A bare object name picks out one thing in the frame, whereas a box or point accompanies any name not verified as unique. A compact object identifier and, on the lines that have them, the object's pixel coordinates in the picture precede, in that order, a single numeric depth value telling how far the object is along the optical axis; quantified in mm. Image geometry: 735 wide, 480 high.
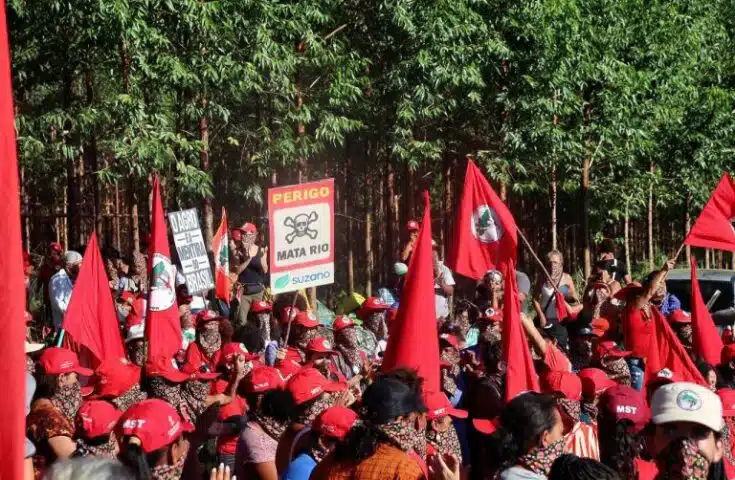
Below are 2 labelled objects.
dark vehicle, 16078
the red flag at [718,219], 10852
